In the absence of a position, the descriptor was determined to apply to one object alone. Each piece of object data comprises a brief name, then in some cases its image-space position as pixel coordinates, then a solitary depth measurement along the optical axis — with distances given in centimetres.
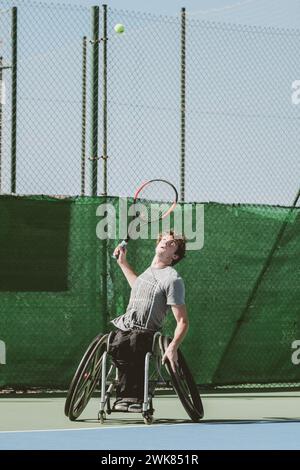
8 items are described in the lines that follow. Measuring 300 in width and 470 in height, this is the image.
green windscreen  1029
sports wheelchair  816
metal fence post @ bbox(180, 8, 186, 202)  1189
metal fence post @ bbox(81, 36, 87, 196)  1123
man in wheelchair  827
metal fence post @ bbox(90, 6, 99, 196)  1100
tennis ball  1127
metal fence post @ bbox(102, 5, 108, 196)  1112
